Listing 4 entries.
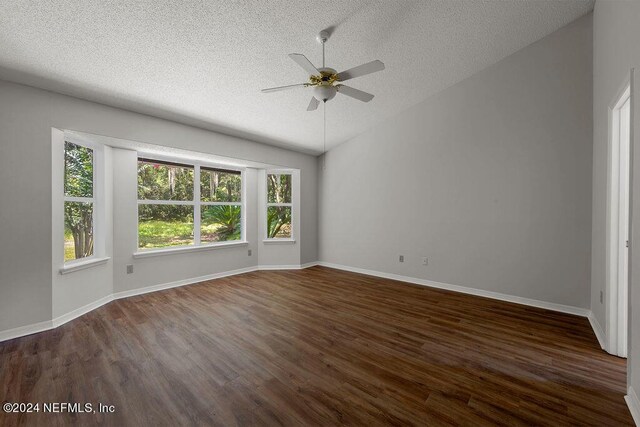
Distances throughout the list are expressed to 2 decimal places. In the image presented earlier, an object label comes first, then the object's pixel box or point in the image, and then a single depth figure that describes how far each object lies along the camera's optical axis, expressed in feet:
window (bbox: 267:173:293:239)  18.22
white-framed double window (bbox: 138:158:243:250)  13.56
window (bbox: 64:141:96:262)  10.25
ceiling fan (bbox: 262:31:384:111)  6.88
